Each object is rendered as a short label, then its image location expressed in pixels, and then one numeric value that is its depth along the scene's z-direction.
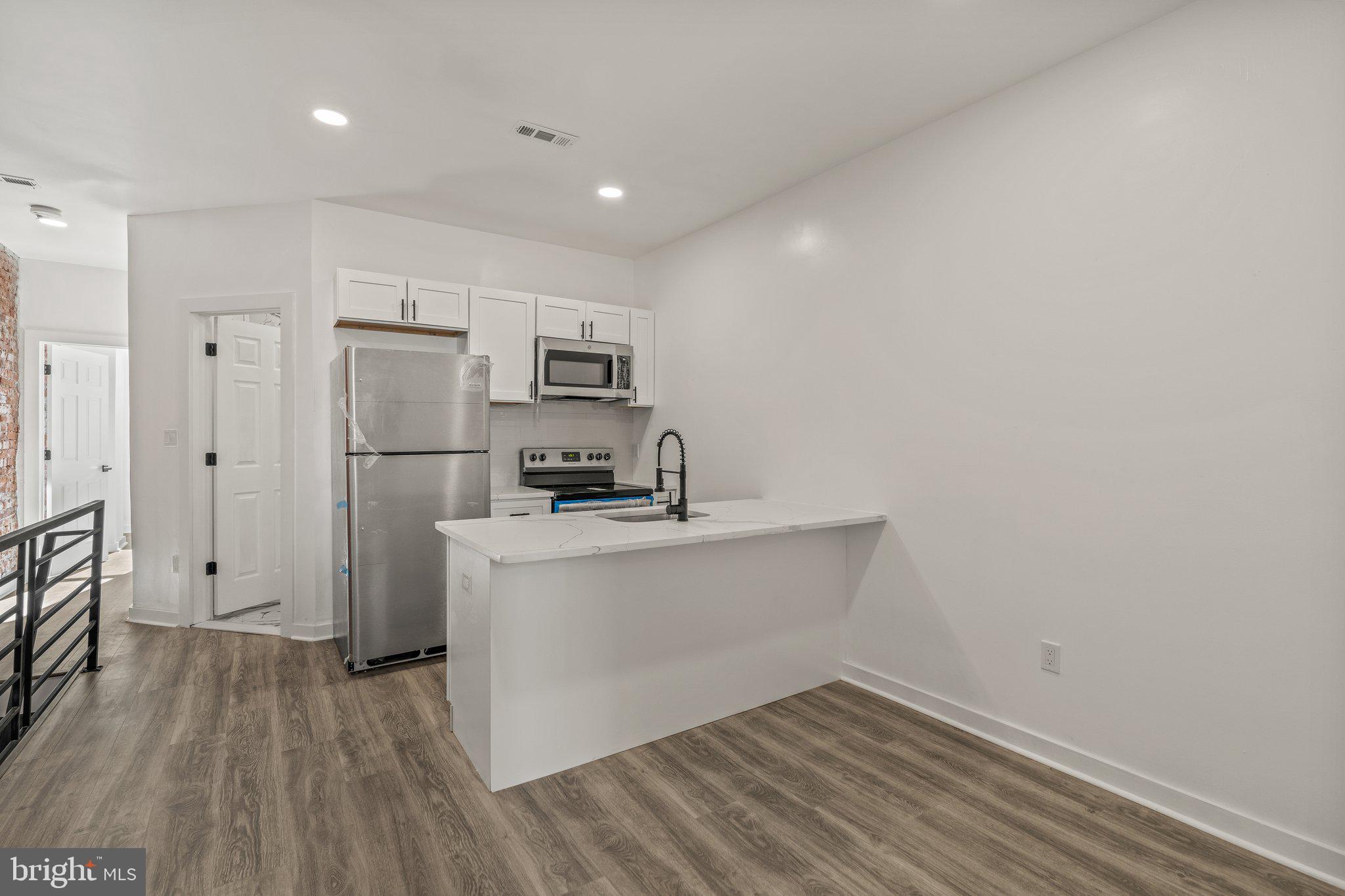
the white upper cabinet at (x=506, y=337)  4.00
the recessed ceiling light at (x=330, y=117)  2.67
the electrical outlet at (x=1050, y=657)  2.34
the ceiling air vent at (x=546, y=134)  2.81
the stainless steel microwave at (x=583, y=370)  4.16
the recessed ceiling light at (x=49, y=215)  3.83
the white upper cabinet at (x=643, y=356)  4.61
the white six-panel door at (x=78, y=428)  5.00
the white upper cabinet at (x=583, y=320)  4.25
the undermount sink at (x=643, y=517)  2.89
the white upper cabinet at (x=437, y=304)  3.79
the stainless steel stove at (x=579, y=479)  4.00
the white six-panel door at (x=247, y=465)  4.10
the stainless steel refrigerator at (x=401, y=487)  3.23
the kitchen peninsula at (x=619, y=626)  2.17
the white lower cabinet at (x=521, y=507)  3.80
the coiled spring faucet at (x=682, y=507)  2.77
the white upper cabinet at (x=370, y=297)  3.60
